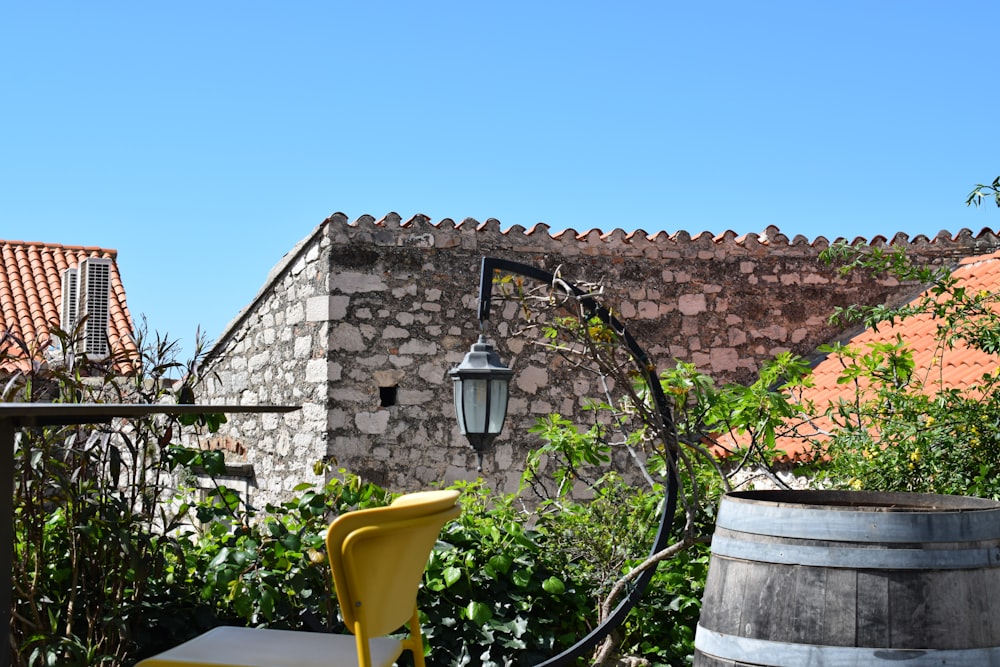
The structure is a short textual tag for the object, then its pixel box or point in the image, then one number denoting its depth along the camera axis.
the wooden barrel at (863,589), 2.17
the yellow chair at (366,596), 1.89
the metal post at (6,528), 1.94
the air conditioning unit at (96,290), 10.11
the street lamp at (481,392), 4.23
